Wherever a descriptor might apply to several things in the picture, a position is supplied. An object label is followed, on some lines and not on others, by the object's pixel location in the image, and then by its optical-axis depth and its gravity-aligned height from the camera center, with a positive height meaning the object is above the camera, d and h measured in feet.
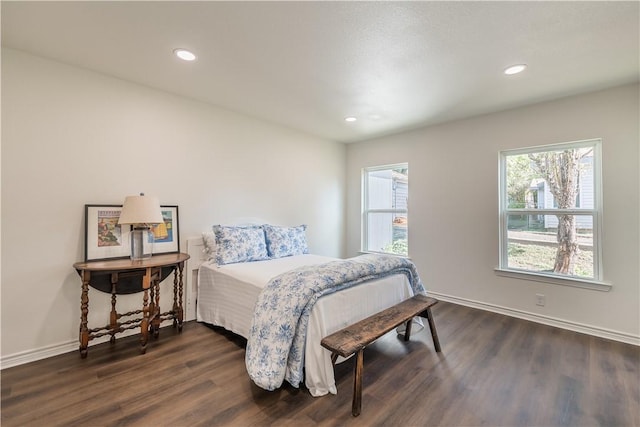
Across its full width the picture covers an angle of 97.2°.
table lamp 7.88 -0.04
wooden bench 5.55 -2.56
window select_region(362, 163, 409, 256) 14.55 +0.48
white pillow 10.16 -0.98
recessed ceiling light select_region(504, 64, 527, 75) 7.65 +4.12
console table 7.36 -2.05
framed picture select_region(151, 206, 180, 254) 9.22 -0.54
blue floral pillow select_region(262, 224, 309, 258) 10.91 -0.97
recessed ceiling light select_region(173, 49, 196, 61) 7.10 +4.18
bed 6.13 -2.22
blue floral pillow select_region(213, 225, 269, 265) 9.55 -1.00
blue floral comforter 5.84 -2.31
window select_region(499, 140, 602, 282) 9.44 +0.27
